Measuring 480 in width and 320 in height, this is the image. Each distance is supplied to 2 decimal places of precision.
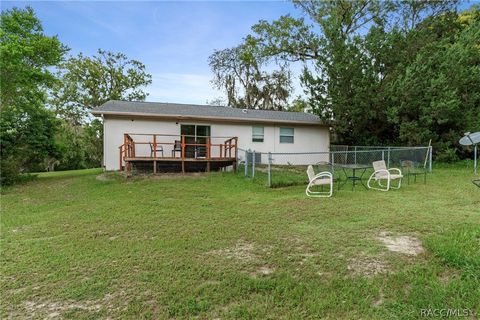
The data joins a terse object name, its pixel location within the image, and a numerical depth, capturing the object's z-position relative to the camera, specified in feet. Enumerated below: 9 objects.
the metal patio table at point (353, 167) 25.50
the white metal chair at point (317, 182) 22.80
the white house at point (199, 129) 38.96
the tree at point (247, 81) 80.53
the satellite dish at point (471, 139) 23.32
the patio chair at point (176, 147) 38.09
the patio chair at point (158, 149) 38.20
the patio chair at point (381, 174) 25.02
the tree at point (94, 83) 67.56
